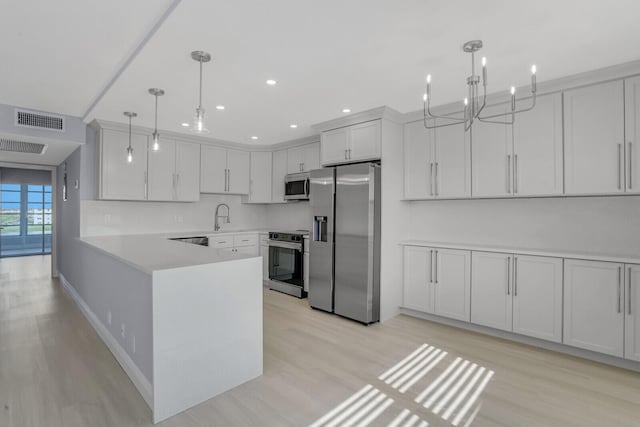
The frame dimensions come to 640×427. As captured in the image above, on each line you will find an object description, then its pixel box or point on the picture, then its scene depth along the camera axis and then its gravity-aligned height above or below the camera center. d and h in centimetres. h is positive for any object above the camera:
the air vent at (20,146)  400 +87
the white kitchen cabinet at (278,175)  556 +68
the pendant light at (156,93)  296 +115
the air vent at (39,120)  365 +109
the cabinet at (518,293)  294 -76
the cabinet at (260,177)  571 +66
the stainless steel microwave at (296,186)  505 +45
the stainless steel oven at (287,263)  475 -75
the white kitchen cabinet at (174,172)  463 +62
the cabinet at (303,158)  504 +91
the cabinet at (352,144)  377 +87
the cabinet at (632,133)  261 +67
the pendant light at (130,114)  376 +117
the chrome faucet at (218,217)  558 -7
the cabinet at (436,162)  357 +61
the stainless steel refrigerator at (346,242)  365 -33
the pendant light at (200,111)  231 +75
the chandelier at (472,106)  211 +108
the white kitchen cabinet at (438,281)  346 -75
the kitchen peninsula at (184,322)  201 -75
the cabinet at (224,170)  520 +73
